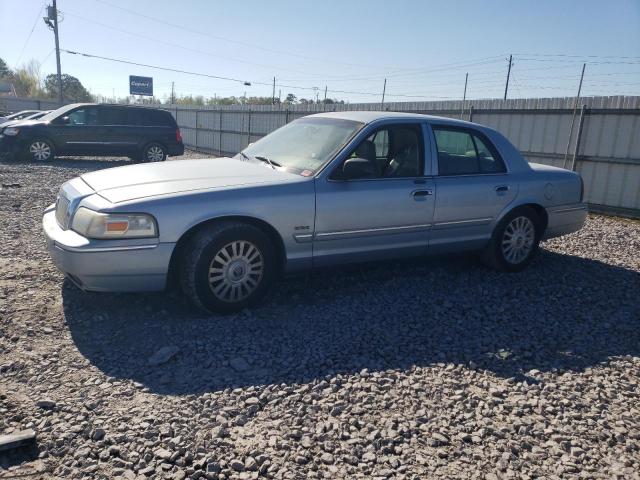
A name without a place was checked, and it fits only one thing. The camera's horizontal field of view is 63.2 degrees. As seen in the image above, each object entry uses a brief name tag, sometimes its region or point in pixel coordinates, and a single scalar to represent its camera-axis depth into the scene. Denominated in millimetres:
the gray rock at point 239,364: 3397
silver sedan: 3832
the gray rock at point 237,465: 2457
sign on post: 42156
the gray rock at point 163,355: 3423
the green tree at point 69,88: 59812
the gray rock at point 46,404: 2849
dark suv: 14539
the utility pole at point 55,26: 31828
